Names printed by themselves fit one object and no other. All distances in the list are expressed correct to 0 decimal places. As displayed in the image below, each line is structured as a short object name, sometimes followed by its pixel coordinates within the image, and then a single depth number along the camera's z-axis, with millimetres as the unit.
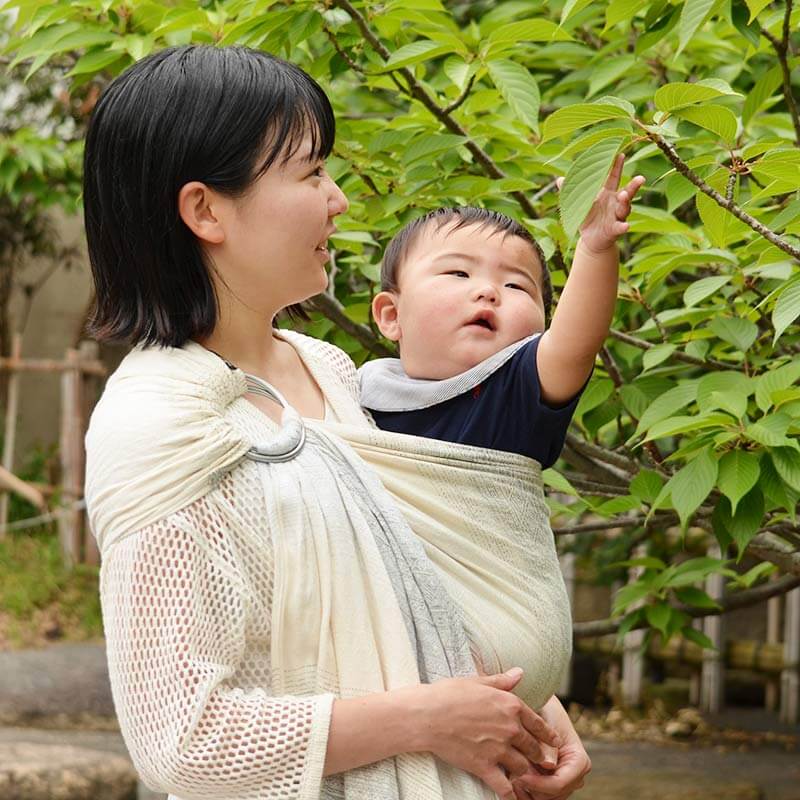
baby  1682
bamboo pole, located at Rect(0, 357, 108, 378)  8742
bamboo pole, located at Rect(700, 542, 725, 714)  6391
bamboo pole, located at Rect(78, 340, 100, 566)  8820
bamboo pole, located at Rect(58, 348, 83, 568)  8641
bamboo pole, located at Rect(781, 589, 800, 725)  6238
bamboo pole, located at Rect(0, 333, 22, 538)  8938
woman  1574
